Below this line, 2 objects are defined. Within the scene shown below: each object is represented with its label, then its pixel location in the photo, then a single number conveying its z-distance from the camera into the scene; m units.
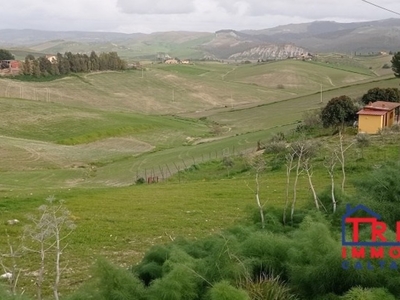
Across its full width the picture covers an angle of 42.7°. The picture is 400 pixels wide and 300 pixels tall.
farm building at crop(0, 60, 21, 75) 98.12
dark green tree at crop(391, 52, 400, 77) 56.09
